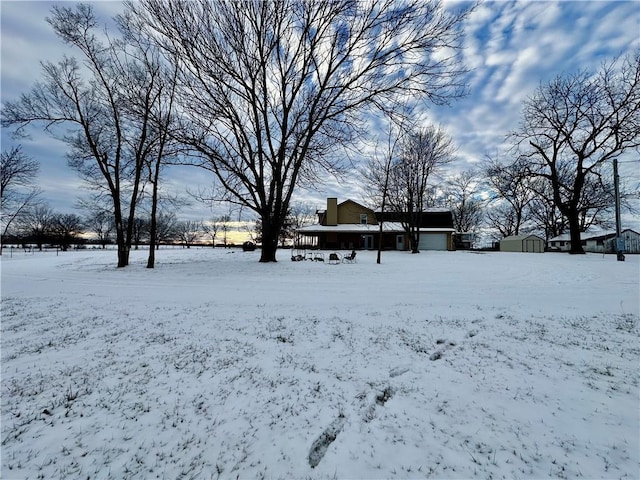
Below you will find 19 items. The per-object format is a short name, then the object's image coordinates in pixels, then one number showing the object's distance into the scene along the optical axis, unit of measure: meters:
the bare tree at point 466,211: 44.84
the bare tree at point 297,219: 46.84
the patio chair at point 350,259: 18.12
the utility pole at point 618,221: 15.39
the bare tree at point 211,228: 71.56
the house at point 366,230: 34.66
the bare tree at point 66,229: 52.28
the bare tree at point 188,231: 73.06
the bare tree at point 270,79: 12.05
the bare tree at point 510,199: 22.03
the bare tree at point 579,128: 17.91
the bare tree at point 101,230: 60.06
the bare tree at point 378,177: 19.15
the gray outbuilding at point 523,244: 32.53
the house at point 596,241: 35.85
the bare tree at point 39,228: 52.06
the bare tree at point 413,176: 24.47
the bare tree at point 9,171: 24.85
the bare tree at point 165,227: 59.74
